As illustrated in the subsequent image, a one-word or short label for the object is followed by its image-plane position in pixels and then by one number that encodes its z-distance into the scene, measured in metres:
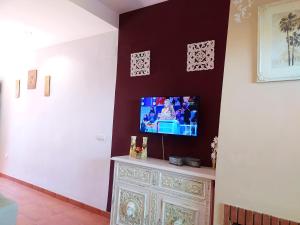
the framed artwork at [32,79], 4.32
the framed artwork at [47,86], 4.04
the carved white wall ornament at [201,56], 2.42
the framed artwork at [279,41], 1.56
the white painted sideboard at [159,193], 1.96
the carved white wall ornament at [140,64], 2.89
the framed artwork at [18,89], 4.62
